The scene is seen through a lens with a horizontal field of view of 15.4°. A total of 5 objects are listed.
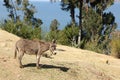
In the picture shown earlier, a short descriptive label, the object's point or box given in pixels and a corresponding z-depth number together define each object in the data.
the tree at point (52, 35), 30.78
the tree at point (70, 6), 48.09
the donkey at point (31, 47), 13.80
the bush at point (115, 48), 26.27
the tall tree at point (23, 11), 62.07
